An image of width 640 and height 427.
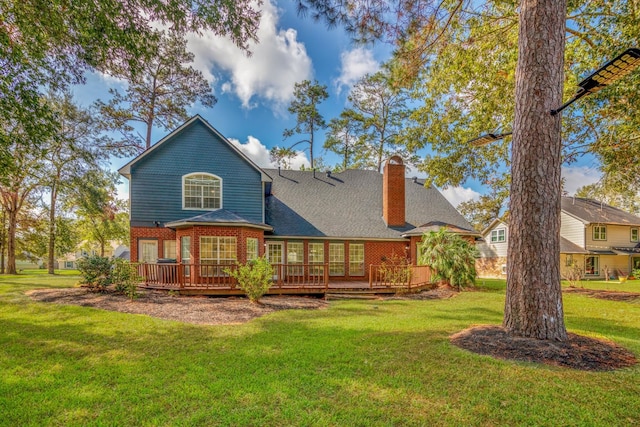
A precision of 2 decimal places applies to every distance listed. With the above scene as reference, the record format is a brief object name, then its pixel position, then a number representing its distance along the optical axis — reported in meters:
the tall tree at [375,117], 24.67
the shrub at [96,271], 10.90
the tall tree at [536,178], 4.87
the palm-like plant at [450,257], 12.66
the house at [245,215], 12.05
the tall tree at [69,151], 19.86
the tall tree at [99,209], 19.78
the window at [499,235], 22.62
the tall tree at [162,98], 20.95
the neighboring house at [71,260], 45.85
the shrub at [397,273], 12.42
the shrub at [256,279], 9.40
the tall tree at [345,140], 25.58
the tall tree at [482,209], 30.43
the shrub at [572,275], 16.84
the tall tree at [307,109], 25.80
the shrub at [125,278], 9.54
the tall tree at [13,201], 20.84
